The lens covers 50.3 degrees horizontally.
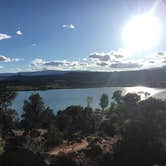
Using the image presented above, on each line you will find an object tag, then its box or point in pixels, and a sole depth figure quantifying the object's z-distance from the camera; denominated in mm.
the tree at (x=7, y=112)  33056
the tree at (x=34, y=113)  33233
